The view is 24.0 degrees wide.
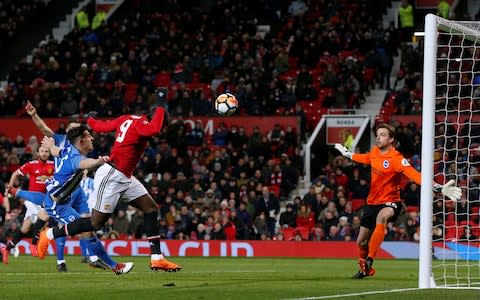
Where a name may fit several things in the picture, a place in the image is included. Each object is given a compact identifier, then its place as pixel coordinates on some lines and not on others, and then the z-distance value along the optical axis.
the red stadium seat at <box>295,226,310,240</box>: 26.39
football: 15.20
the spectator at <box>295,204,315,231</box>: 26.80
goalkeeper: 14.84
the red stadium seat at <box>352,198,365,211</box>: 27.12
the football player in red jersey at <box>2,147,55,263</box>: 20.03
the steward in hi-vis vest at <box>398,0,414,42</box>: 33.22
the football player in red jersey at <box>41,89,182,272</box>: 13.75
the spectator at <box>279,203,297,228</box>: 26.94
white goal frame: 12.52
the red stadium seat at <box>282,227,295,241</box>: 26.59
